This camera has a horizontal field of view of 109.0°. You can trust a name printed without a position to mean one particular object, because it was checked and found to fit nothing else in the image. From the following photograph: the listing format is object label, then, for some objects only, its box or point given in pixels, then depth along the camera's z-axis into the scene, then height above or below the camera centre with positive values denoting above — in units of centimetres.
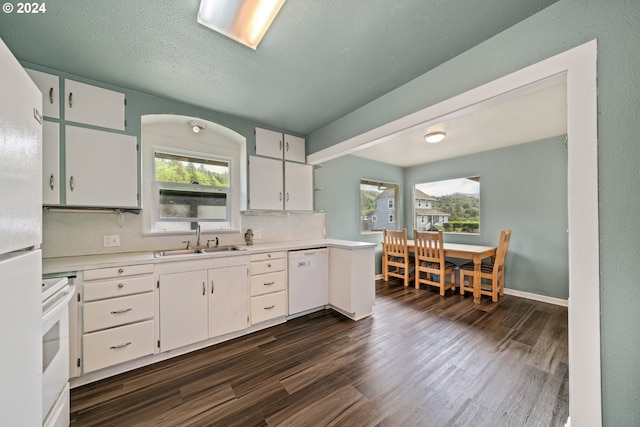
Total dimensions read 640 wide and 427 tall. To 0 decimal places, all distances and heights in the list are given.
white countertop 168 -39
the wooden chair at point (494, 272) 342 -93
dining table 339 -65
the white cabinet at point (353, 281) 280 -87
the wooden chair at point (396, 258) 414 -87
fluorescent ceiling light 133 +122
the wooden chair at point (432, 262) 368 -84
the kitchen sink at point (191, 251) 232 -41
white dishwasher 280 -85
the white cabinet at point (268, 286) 252 -83
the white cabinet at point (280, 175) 297 +53
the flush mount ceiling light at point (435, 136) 318 +108
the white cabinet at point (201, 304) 204 -87
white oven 106 -71
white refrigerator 63 -13
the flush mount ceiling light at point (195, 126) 264 +104
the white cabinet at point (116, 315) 173 -82
